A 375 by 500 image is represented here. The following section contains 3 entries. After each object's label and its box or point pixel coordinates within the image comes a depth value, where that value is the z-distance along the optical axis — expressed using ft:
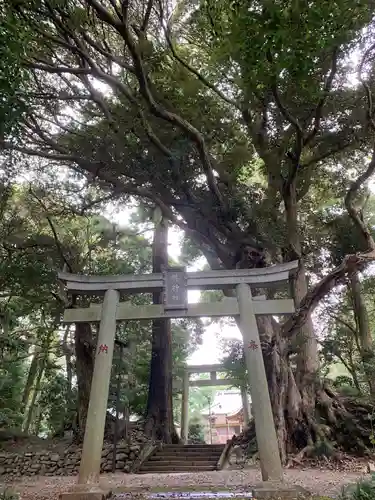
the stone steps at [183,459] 27.61
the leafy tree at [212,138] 23.99
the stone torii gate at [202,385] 47.09
